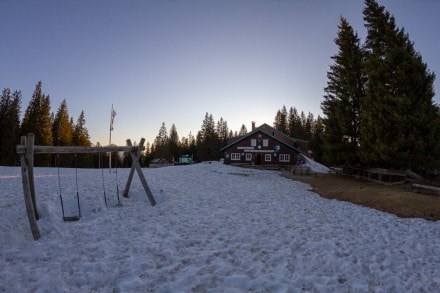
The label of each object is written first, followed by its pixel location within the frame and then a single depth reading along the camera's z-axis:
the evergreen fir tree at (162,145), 89.24
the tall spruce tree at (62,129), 57.53
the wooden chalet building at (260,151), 43.47
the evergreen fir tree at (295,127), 83.25
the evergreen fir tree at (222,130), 99.89
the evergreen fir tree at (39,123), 48.91
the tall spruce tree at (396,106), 20.20
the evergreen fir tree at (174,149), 87.00
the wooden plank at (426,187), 14.95
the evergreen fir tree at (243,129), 119.46
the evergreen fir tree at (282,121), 88.69
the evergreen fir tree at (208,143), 83.50
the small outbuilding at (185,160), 60.13
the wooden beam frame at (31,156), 7.41
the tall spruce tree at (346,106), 27.45
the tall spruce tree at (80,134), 66.50
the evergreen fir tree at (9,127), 46.52
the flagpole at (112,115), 24.84
